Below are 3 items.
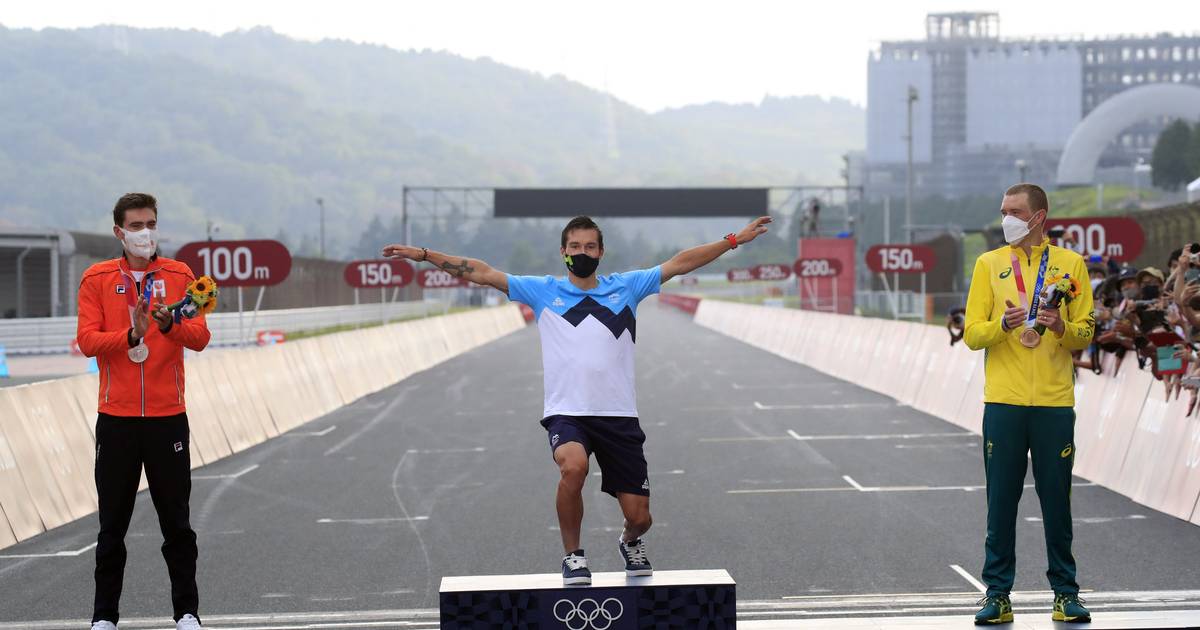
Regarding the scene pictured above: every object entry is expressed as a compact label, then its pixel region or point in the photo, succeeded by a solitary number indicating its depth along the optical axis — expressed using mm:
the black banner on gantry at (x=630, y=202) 73938
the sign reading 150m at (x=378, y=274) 38656
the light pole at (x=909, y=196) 66544
